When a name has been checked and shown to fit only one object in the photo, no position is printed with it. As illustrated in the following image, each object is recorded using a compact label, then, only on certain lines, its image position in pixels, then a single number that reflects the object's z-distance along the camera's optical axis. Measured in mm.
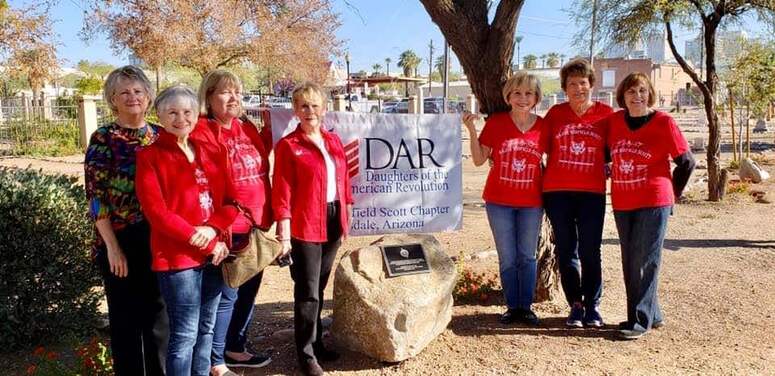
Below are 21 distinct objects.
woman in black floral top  2922
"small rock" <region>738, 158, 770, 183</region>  12930
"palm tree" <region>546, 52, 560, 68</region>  126994
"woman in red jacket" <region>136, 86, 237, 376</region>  2809
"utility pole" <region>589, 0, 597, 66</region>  11044
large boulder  3727
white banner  4480
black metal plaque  3926
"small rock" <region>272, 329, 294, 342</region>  4305
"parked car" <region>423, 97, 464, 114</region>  34594
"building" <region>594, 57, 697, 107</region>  66562
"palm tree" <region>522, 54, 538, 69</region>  123288
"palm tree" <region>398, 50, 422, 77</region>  109250
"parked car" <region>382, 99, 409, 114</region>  36222
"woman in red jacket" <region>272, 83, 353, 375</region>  3406
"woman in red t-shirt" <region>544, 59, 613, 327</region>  4035
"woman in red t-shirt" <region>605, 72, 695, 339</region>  3920
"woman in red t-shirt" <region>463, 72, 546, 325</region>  4086
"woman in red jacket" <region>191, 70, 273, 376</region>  3250
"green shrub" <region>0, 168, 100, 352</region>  3961
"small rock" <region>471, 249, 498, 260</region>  6699
